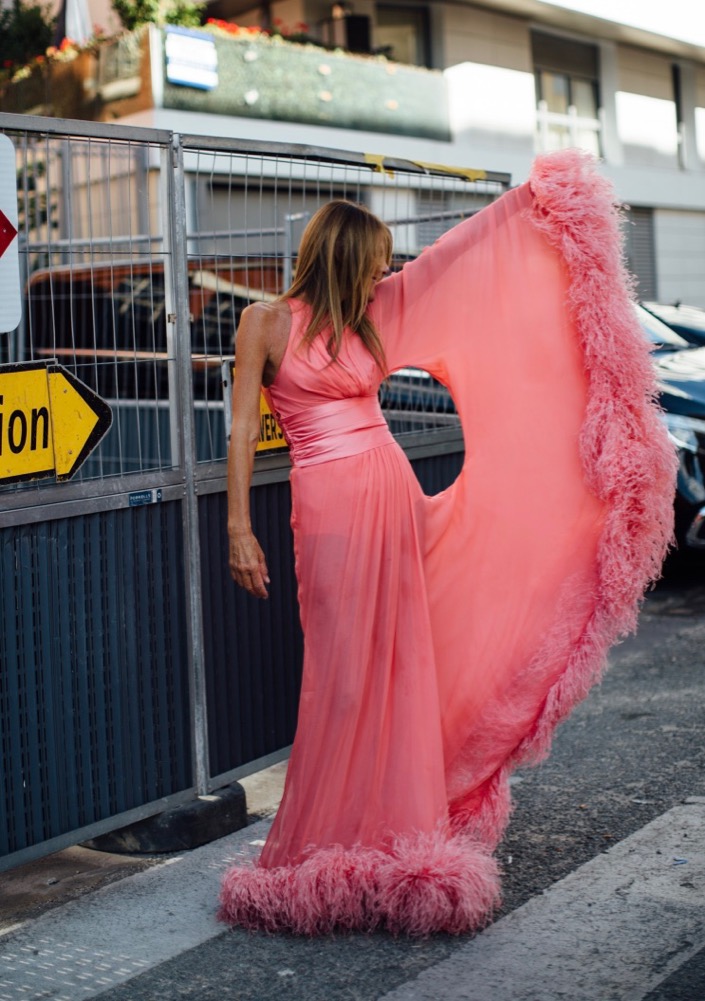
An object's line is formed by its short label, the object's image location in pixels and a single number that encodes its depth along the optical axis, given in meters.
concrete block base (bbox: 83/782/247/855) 4.04
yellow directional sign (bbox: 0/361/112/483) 3.57
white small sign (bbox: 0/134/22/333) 3.53
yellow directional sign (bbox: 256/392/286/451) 4.49
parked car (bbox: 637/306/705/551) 7.22
